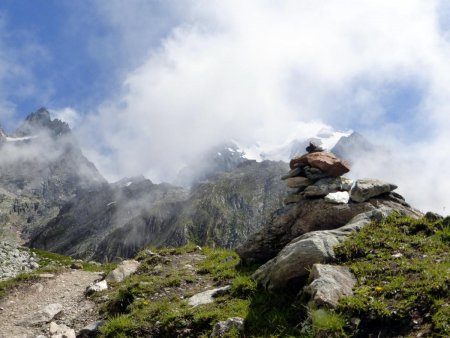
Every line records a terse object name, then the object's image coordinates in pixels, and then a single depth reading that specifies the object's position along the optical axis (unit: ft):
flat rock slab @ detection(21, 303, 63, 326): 66.69
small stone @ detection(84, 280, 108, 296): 79.41
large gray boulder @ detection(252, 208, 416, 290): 49.65
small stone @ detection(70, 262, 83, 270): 109.69
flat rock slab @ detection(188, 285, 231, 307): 56.90
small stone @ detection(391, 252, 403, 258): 49.58
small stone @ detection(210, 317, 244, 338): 46.40
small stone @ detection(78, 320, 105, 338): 57.62
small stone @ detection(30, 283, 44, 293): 83.76
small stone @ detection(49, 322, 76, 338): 59.21
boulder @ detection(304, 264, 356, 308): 40.88
